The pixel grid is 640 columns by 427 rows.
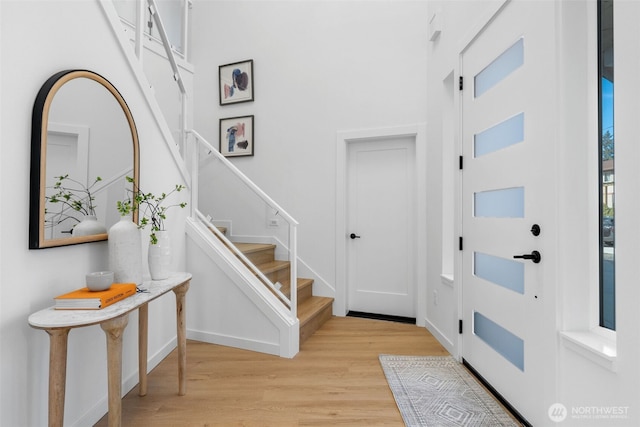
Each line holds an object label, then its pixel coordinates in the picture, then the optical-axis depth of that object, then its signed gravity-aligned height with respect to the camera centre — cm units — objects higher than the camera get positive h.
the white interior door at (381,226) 349 -11
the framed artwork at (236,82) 401 +174
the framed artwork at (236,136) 400 +102
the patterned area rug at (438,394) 173 -112
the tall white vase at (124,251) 167 -20
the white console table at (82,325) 123 -49
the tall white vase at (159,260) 192 -28
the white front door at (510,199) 158 +11
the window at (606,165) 137 +23
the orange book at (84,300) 134 -37
